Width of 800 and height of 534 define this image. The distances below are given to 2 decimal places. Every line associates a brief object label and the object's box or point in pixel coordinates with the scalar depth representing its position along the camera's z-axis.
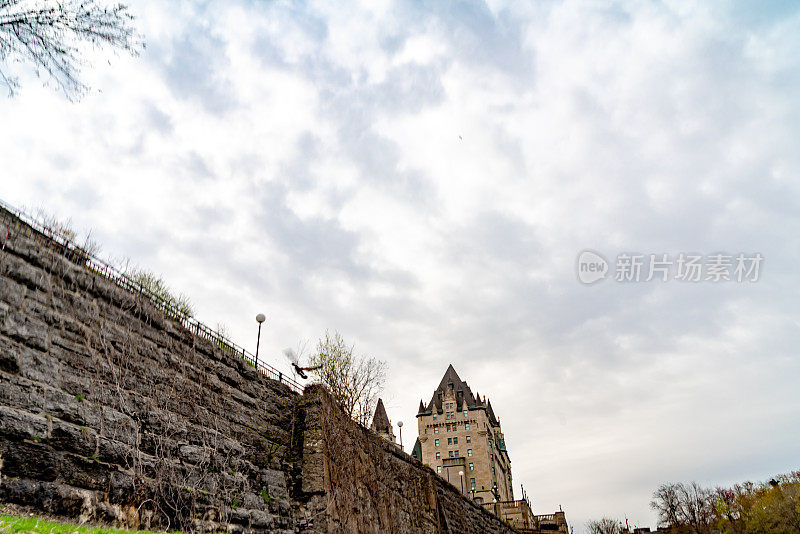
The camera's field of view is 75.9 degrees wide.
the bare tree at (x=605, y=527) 77.43
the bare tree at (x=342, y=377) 21.91
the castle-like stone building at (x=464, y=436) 79.56
